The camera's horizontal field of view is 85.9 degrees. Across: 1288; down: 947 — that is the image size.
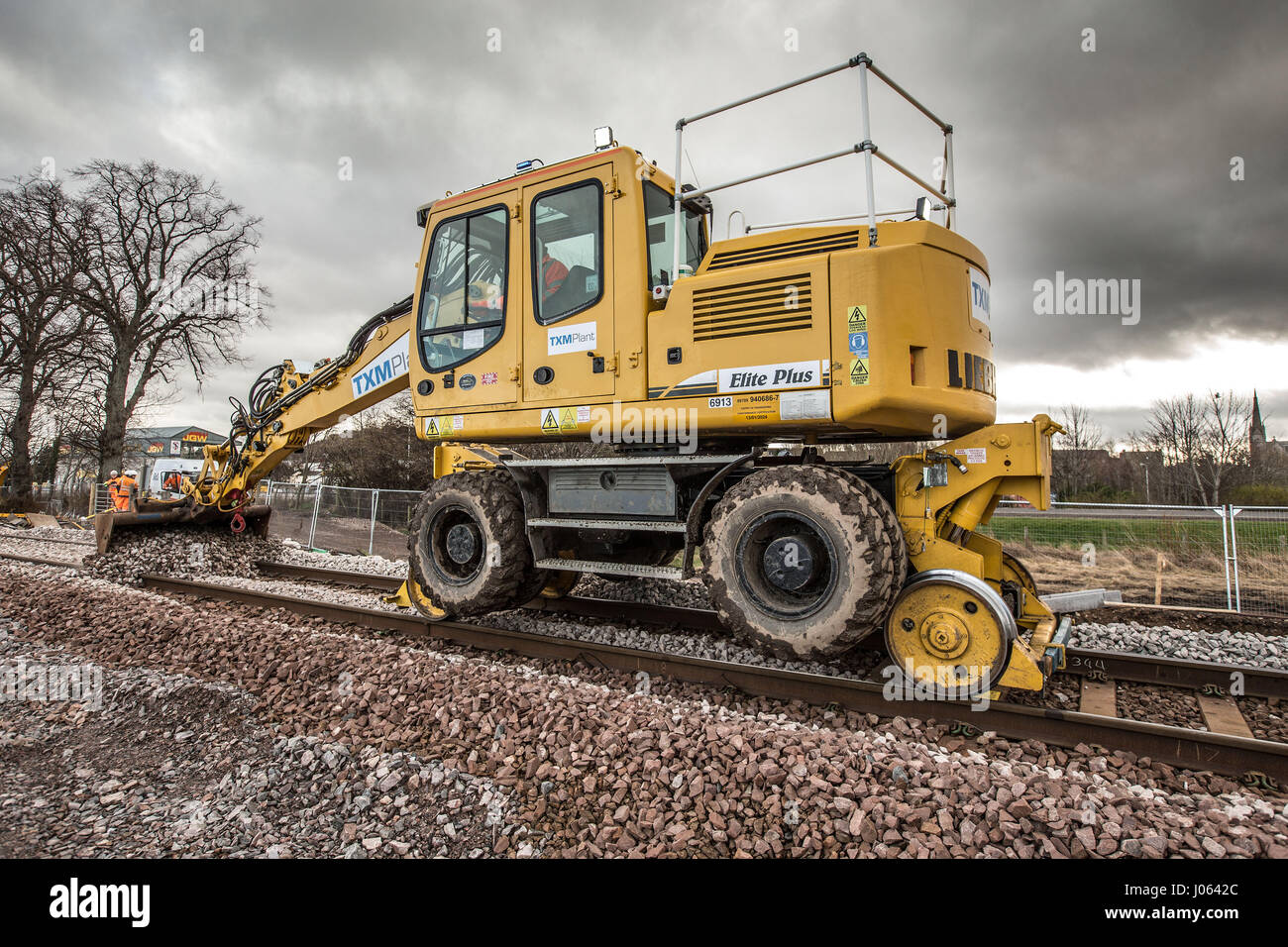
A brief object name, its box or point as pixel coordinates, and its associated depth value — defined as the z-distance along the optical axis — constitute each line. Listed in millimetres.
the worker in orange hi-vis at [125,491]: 14656
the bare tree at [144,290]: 23422
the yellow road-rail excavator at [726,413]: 4375
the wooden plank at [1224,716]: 4398
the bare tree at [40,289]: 22438
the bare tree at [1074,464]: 29812
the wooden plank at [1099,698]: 4664
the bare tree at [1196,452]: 23969
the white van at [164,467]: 41622
